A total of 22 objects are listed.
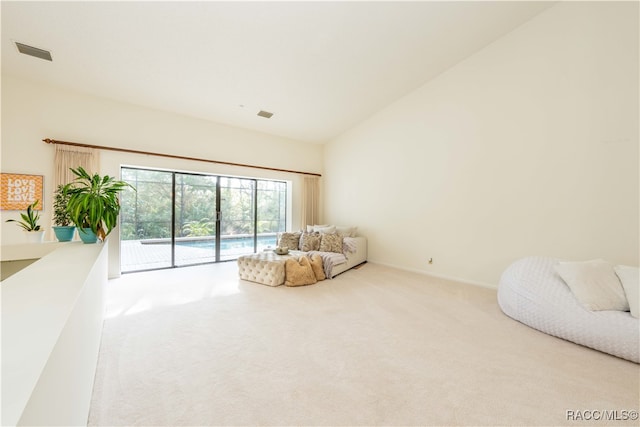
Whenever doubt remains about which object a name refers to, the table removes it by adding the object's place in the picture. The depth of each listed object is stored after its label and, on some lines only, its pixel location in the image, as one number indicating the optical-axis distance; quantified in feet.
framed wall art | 11.48
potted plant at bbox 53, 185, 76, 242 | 8.46
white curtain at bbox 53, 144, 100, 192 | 12.41
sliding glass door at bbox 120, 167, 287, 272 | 15.24
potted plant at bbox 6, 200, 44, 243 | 8.25
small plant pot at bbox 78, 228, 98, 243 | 8.24
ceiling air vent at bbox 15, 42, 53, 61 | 9.96
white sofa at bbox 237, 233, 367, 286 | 12.97
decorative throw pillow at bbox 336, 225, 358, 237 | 18.43
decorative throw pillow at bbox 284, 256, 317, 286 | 12.89
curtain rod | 12.42
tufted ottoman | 12.86
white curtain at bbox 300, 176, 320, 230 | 21.90
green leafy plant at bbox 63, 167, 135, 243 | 7.91
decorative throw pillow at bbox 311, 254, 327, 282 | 14.00
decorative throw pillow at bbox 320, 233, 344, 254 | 16.24
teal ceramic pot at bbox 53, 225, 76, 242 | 8.42
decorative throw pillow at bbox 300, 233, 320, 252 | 16.90
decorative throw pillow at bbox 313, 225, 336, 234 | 18.01
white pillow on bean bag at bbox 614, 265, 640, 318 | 7.09
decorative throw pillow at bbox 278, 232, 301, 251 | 17.58
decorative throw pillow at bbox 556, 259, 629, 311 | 7.56
